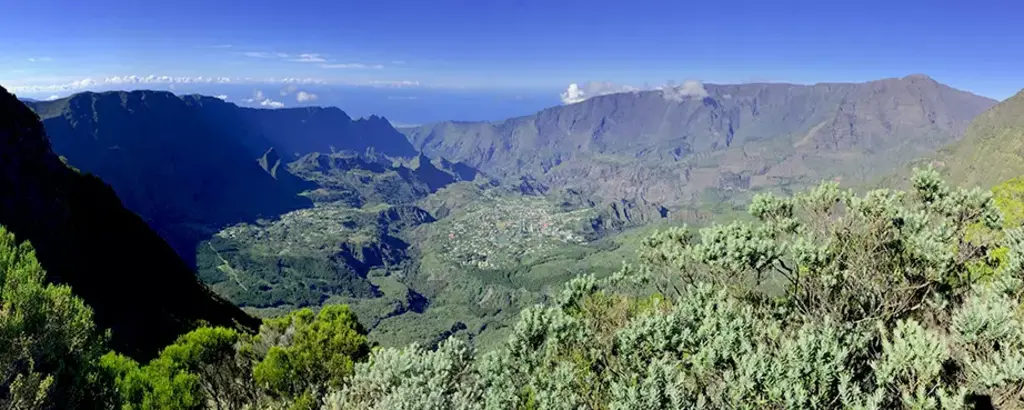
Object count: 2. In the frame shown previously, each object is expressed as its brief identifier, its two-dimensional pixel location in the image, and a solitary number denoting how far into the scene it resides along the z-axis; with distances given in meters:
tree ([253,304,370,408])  25.94
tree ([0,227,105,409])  14.02
